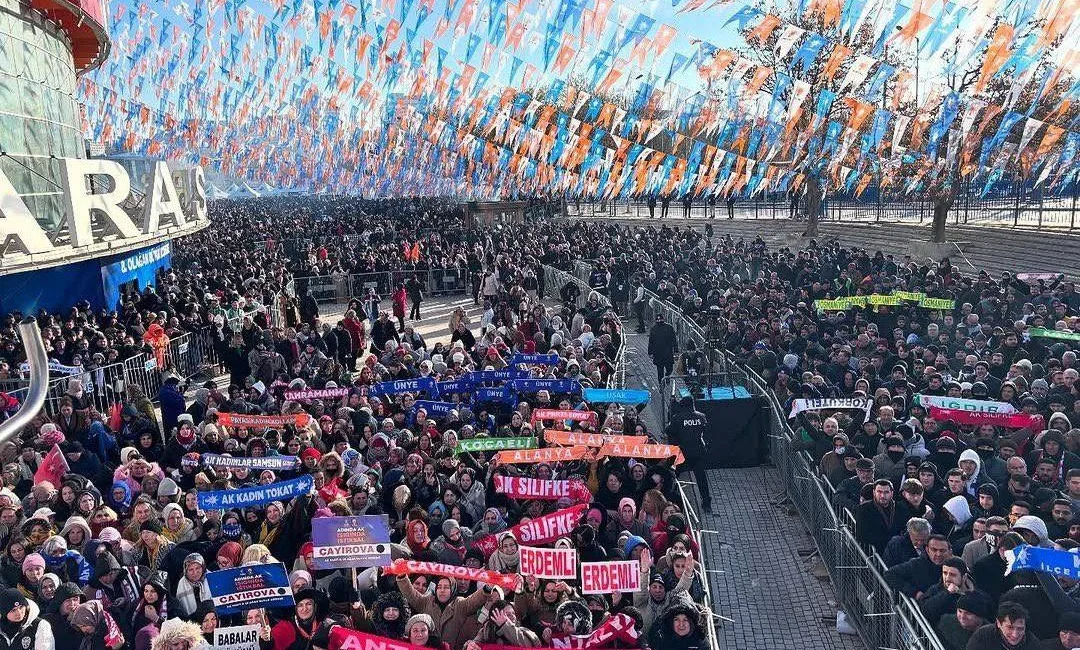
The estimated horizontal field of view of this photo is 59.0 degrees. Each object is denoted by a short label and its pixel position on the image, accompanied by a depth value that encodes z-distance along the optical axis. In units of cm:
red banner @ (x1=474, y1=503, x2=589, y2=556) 809
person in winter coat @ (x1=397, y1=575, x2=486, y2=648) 709
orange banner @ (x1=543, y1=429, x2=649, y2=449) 990
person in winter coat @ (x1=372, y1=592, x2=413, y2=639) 669
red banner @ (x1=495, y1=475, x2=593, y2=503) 893
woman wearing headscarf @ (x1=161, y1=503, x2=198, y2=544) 838
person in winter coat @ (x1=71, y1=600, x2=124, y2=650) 677
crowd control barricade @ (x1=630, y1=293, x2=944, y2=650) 709
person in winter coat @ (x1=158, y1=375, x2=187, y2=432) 1324
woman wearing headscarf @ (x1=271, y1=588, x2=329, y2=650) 683
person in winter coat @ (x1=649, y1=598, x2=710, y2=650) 677
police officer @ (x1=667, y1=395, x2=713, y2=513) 1184
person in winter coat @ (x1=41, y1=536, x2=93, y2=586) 755
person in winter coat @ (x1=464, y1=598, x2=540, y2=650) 662
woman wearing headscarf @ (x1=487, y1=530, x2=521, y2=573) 770
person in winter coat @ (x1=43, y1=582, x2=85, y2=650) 679
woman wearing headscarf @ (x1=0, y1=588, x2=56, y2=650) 653
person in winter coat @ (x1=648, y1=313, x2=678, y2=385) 1661
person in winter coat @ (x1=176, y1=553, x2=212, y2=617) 727
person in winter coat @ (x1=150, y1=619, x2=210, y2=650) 610
